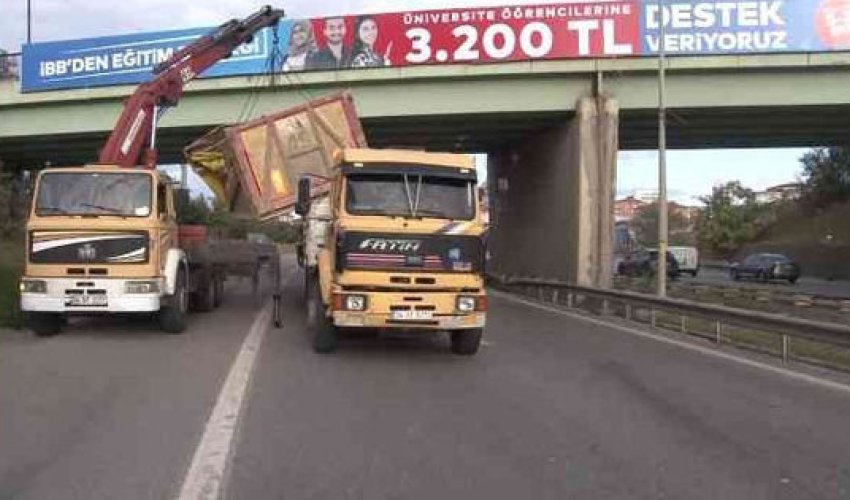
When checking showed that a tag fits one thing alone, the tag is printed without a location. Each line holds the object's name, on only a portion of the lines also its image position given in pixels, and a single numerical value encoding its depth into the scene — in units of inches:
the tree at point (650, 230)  4564.5
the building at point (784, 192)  3636.8
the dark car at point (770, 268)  2121.1
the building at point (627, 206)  6371.1
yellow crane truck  643.5
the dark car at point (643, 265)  2186.8
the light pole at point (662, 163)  1050.1
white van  2445.9
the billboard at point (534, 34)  1217.4
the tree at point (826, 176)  3034.0
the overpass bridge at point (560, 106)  1234.0
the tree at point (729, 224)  3710.6
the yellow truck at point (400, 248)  547.8
